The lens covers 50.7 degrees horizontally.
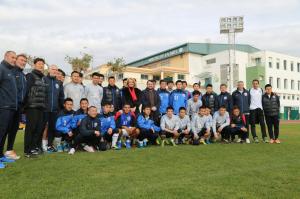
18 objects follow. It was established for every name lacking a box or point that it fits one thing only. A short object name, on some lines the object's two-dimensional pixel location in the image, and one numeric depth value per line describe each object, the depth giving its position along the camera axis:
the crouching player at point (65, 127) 7.76
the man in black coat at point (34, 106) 6.40
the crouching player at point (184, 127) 9.37
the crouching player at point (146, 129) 8.77
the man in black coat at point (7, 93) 5.72
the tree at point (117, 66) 43.31
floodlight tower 40.34
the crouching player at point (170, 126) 9.16
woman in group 9.16
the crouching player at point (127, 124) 8.58
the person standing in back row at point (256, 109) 10.03
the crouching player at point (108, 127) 8.26
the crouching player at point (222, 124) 9.79
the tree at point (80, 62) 41.86
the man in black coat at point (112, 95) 8.95
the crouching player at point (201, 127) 9.48
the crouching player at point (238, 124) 9.75
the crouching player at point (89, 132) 7.59
